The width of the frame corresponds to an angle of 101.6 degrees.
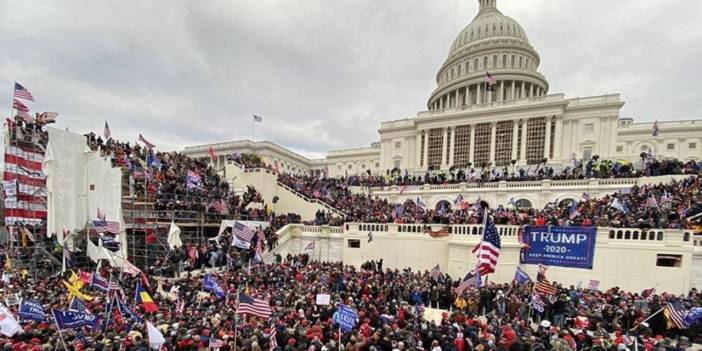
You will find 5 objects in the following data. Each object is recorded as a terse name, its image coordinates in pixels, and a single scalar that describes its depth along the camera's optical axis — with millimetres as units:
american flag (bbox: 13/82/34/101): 15836
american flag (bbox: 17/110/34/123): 16611
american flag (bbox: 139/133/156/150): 19312
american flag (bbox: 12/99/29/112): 16062
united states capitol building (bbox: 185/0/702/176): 39750
